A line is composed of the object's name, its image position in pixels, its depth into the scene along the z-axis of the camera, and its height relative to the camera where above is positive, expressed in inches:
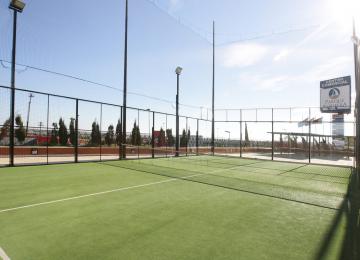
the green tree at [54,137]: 905.2 +5.8
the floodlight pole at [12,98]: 526.6 +82.0
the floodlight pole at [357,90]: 485.4 +97.4
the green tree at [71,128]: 847.8 +34.5
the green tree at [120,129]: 771.4 +30.7
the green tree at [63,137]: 978.3 +6.8
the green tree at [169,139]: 1197.7 +3.8
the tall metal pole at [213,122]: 1045.8 +71.7
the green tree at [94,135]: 872.7 +15.8
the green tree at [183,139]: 1119.6 +1.9
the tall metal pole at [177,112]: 919.7 +97.1
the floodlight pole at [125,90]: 757.9 +143.1
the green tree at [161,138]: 1227.5 +5.9
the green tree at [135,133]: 1003.6 +25.6
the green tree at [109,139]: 1068.5 +0.9
